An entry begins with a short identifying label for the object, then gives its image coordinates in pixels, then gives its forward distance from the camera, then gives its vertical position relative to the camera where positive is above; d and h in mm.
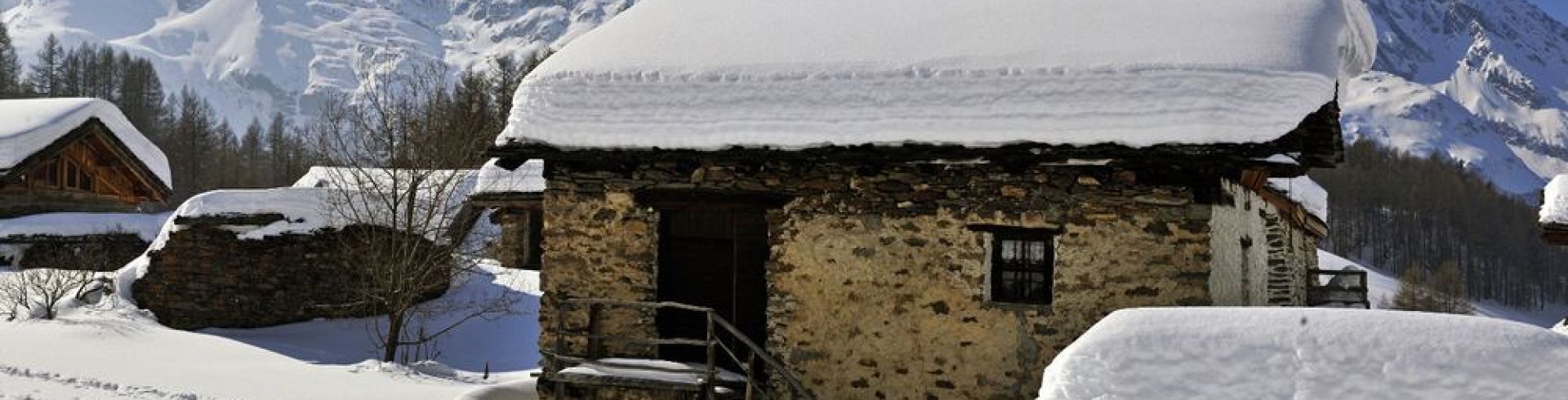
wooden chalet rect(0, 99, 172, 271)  26078 +191
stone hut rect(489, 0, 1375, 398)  10000 +369
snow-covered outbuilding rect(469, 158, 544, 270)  27156 -56
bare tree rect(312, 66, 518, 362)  17500 -179
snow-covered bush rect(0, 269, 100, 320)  18969 -1550
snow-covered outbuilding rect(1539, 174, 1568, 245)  14750 +157
